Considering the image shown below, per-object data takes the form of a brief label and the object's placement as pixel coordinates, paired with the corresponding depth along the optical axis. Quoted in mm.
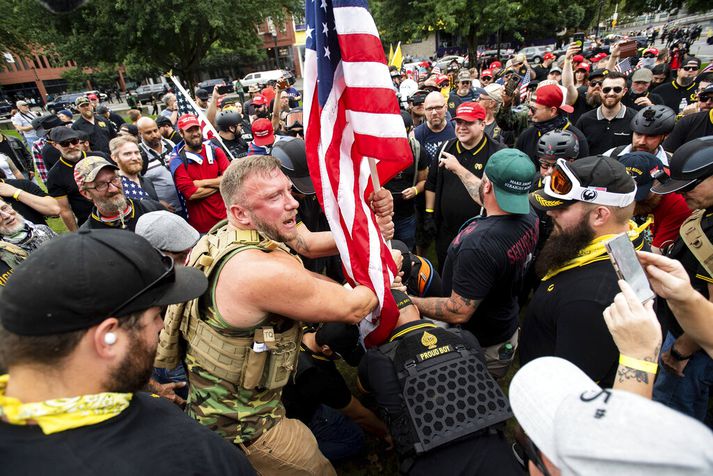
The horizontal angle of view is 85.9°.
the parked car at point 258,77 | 38406
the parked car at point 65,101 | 30416
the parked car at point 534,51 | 31747
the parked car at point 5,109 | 35194
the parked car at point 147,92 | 34969
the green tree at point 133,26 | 22391
